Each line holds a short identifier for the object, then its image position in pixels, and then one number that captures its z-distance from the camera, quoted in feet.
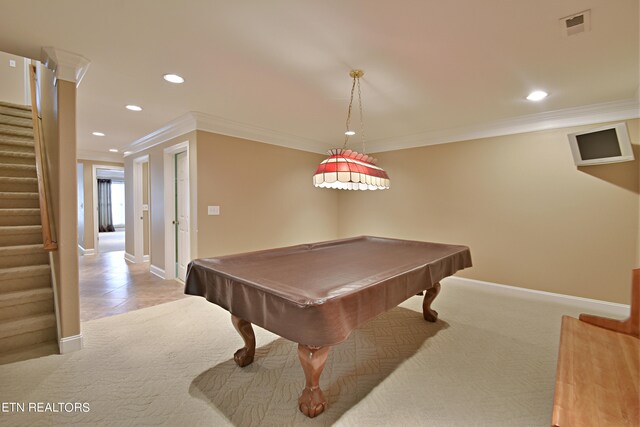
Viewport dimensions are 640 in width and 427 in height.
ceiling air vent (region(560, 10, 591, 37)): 5.71
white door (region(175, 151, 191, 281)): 14.10
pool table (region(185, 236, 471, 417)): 4.66
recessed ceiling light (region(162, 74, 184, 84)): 8.36
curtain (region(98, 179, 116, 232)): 36.76
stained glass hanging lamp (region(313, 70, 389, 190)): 7.66
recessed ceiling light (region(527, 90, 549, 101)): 9.59
